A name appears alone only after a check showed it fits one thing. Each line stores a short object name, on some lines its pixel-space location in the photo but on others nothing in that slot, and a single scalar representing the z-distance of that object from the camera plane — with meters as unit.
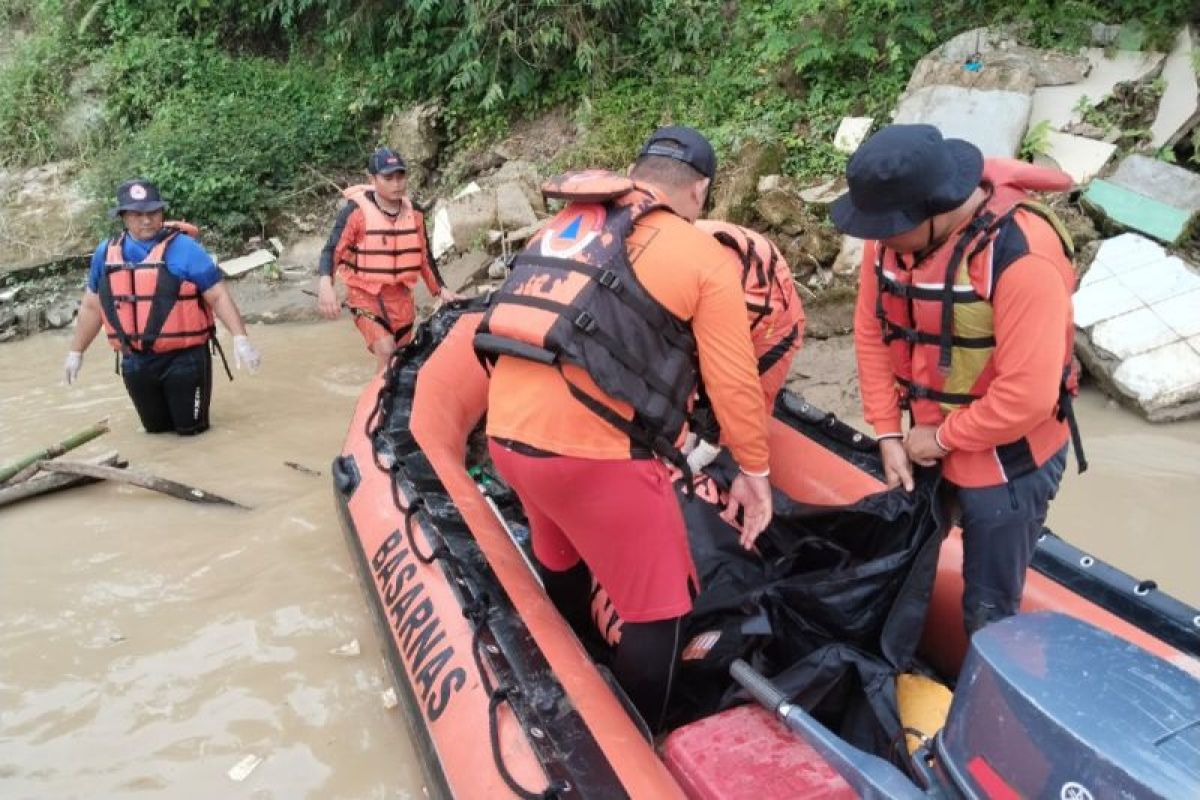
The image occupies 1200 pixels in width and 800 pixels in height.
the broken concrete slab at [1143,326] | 4.20
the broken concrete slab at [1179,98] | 5.39
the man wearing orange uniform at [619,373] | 1.79
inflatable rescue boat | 1.16
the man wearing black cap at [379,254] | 4.49
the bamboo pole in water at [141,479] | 3.73
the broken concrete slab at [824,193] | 5.68
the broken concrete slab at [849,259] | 5.35
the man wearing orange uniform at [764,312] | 2.49
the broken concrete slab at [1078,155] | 5.35
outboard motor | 1.05
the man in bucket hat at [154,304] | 4.14
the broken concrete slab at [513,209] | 6.95
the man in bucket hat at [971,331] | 1.72
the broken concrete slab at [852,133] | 6.20
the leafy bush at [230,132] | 8.09
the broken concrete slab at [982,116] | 5.59
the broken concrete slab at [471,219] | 6.96
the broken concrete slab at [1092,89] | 5.67
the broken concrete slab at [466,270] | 6.60
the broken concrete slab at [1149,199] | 4.91
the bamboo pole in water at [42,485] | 3.79
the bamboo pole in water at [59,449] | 3.86
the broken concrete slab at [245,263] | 7.66
